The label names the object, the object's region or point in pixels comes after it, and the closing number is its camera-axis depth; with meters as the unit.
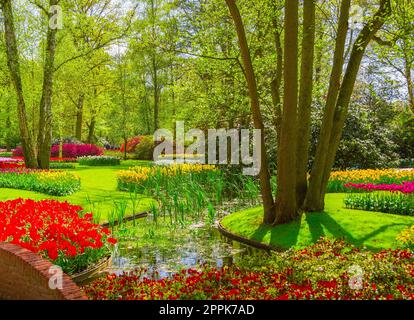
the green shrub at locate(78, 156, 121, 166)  28.31
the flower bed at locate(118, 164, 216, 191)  15.83
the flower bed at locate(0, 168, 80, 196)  14.20
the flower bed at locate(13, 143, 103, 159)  33.94
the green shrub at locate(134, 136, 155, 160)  34.56
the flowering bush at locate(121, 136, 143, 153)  38.44
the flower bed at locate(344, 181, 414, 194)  12.70
